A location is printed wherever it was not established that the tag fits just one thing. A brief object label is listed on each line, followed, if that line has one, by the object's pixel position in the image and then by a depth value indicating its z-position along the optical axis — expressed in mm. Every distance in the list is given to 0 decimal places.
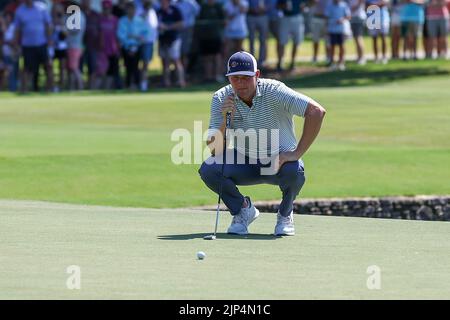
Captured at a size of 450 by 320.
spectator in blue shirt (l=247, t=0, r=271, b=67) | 36312
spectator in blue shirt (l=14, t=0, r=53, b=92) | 32656
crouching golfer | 11172
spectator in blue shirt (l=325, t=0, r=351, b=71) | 36094
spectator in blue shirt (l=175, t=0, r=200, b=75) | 34625
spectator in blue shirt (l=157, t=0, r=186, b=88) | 34250
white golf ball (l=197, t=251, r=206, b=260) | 9875
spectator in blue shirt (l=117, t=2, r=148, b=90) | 33406
